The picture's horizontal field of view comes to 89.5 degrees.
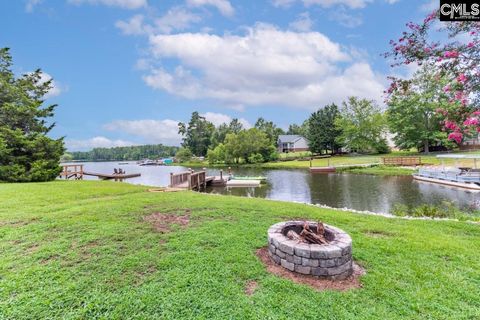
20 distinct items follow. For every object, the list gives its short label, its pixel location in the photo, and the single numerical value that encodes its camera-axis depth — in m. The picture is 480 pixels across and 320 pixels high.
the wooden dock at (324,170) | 27.98
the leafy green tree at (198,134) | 65.19
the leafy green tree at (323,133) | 44.50
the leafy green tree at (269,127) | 60.44
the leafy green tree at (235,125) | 64.50
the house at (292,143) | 58.25
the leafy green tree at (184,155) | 63.09
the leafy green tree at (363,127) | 41.81
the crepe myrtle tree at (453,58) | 3.56
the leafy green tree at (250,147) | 45.50
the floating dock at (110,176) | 24.30
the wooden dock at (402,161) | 27.34
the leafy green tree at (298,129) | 67.47
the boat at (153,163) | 65.15
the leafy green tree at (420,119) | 33.98
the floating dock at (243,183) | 21.03
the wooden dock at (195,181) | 15.61
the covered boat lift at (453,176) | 14.91
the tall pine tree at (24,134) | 14.15
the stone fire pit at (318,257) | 3.40
